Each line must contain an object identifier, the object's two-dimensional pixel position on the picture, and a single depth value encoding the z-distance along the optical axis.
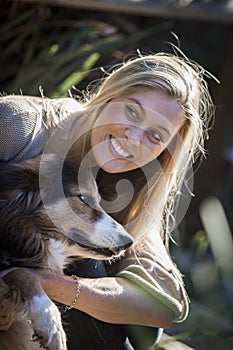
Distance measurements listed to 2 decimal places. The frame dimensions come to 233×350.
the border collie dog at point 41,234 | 2.23
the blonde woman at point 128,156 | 2.55
